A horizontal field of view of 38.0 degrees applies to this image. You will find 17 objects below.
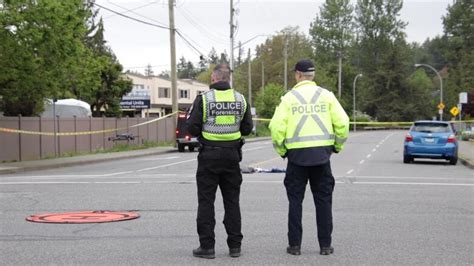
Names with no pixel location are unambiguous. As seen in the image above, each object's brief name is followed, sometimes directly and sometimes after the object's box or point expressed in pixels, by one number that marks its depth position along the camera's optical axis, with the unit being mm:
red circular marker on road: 9586
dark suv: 38062
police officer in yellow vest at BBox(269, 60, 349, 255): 7137
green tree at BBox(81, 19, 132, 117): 49062
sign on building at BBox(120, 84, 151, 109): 53700
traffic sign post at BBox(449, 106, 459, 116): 52816
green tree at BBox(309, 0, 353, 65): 107375
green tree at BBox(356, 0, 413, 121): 102562
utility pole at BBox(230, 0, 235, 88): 55781
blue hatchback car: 24609
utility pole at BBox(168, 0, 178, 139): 41812
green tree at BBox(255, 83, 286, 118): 72812
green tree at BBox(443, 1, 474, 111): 96188
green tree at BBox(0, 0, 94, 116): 23422
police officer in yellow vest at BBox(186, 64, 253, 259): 7102
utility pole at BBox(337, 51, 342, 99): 94681
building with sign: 97750
